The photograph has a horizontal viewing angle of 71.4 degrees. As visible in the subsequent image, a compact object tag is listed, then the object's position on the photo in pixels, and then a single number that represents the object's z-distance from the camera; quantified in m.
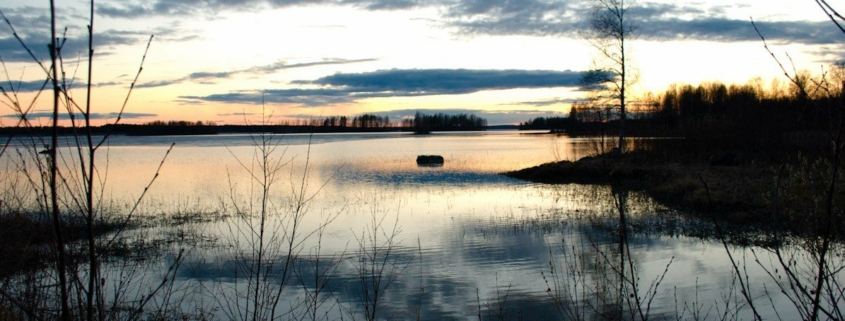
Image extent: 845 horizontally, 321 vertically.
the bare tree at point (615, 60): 28.59
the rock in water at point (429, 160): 35.16
